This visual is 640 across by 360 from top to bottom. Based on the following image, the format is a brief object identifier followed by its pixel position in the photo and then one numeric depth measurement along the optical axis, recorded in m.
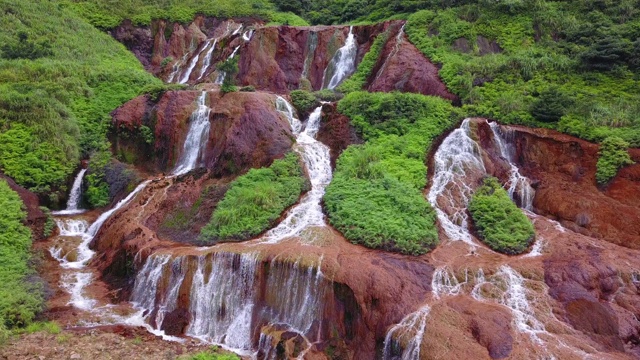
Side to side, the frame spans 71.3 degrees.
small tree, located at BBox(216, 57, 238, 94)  23.39
